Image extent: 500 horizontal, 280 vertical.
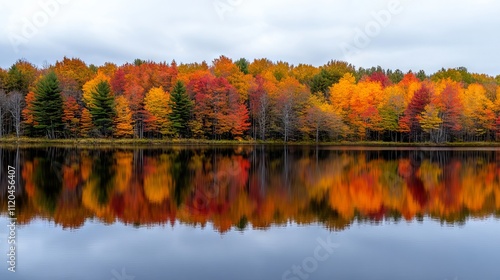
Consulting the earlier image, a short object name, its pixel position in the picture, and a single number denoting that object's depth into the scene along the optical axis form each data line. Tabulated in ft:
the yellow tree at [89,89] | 232.53
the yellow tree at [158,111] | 228.63
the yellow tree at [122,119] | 222.48
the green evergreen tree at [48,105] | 218.59
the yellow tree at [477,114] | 241.96
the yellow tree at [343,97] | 243.81
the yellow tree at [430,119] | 231.71
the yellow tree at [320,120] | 231.09
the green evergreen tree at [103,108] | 220.84
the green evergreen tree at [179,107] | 229.04
